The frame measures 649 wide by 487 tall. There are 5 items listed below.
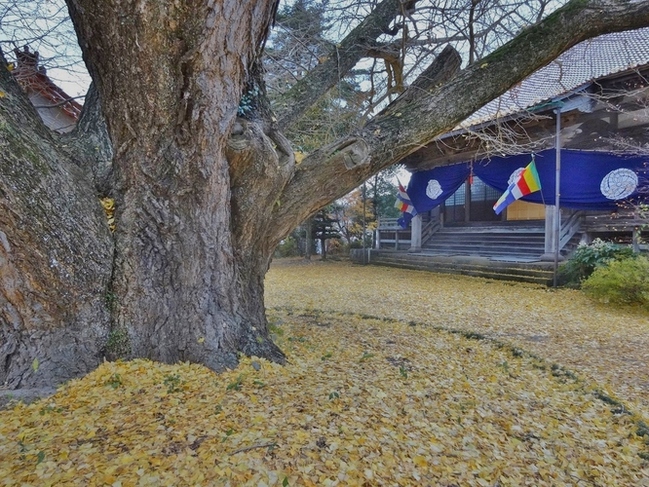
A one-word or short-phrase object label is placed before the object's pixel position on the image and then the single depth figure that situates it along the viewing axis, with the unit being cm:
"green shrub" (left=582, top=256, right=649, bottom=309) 447
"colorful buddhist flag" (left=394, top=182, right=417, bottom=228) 939
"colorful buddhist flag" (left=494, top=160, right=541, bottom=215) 616
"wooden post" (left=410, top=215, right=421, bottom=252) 1002
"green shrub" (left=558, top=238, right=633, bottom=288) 554
